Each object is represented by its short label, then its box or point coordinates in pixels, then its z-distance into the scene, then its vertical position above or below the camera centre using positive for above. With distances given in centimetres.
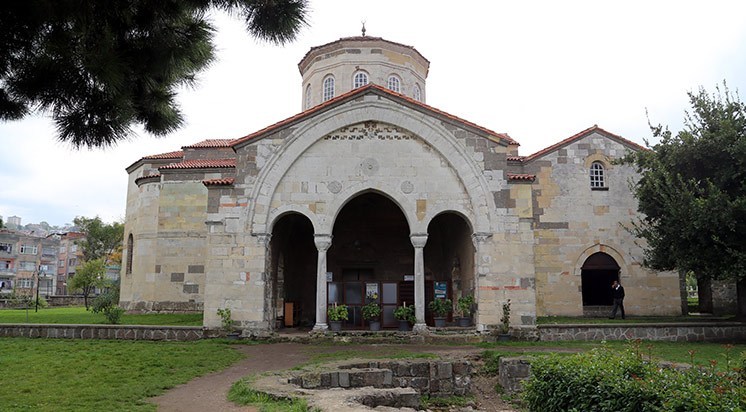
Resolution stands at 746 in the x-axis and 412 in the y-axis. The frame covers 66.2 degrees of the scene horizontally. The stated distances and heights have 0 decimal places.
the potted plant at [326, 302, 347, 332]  1777 -99
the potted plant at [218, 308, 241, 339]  1728 -119
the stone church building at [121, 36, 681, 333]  1788 +246
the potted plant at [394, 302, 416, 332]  1819 -102
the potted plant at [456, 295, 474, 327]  1834 -80
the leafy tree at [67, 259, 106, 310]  4009 +57
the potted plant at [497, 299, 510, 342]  1723 -127
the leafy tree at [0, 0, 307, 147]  592 +256
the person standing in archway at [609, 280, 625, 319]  2217 -53
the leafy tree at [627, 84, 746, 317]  1647 +267
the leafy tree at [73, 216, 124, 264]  5922 +464
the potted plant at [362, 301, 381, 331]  1841 -93
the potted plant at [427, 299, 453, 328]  1838 -81
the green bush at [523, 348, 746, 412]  594 -119
